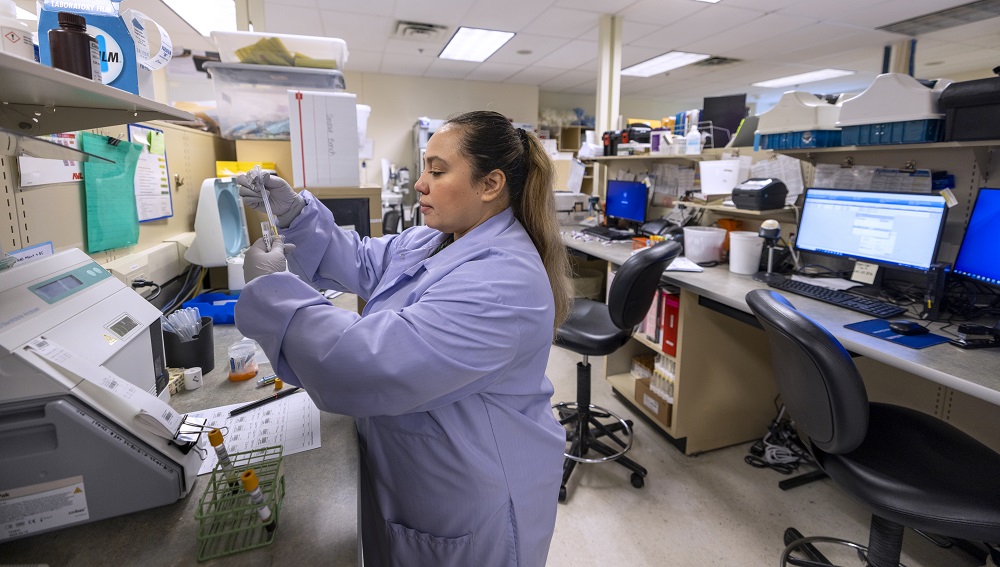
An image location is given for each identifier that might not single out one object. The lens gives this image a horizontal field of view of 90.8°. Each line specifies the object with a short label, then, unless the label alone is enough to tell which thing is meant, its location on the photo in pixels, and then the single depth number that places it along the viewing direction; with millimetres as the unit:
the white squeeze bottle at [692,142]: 2707
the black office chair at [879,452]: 1081
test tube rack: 679
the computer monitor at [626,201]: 3303
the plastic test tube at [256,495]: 688
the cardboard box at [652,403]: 2320
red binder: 2236
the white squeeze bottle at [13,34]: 796
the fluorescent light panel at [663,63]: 5983
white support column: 4355
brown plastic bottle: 693
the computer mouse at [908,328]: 1426
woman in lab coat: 719
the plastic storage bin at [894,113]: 1584
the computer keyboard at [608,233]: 3303
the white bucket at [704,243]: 2426
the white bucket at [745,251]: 2186
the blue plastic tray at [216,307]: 1646
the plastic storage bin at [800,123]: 1938
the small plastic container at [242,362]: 1222
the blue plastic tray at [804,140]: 1952
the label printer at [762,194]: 2145
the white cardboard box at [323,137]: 2068
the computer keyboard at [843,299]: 1614
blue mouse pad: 1368
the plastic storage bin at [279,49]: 2135
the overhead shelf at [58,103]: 553
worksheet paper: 940
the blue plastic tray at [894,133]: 1591
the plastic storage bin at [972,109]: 1407
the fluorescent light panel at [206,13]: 3814
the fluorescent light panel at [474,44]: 5051
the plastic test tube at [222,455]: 744
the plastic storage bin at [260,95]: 2240
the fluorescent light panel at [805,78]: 6965
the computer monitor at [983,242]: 1489
